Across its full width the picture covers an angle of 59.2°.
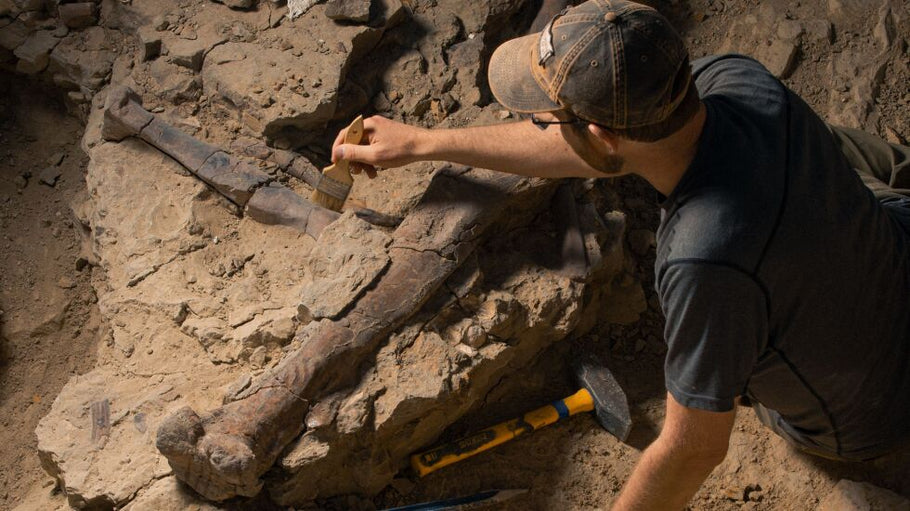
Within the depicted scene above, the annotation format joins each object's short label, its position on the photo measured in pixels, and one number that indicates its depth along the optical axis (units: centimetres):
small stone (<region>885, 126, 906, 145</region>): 363
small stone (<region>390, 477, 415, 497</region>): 291
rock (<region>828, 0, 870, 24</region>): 392
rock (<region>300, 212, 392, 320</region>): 269
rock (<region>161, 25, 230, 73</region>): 370
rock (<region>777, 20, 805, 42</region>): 388
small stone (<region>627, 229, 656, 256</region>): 351
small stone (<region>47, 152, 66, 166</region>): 396
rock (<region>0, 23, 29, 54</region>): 385
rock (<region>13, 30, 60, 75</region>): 382
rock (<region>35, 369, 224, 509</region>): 259
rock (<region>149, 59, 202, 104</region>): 368
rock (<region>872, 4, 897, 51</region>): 382
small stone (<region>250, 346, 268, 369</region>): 278
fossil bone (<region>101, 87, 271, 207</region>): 334
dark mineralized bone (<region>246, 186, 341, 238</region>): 317
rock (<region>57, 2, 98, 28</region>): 390
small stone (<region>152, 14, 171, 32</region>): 381
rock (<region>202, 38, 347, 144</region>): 349
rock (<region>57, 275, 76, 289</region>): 364
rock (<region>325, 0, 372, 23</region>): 362
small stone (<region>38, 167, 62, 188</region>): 391
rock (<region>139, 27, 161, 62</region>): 376
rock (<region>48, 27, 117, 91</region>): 382
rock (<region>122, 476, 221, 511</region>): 253
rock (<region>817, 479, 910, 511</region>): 270
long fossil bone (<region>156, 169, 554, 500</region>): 245
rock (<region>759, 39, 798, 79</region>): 382
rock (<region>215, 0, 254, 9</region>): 385
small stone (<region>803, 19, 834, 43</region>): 387
